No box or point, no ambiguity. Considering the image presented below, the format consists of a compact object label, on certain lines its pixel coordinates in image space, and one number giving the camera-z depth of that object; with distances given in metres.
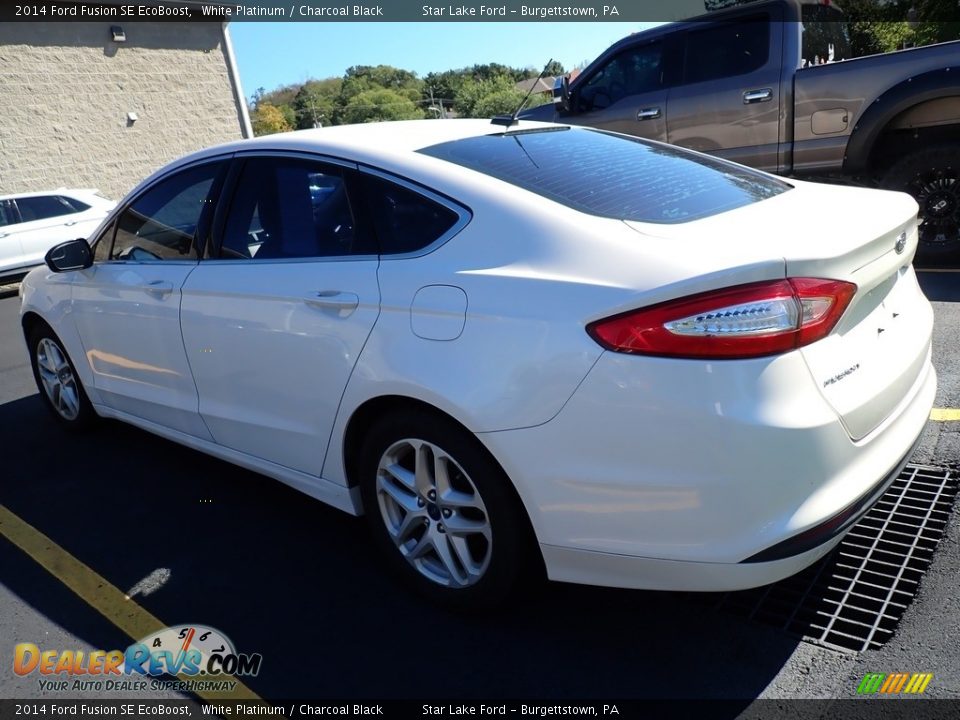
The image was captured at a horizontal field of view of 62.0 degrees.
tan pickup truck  6.11
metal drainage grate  2.54
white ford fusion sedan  2.10
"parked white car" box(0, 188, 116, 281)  12.21
